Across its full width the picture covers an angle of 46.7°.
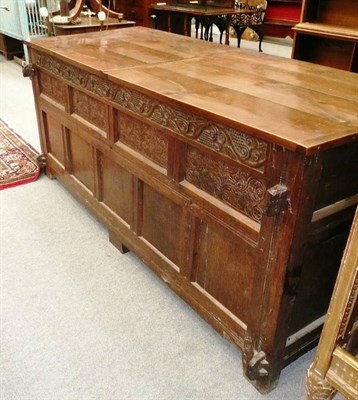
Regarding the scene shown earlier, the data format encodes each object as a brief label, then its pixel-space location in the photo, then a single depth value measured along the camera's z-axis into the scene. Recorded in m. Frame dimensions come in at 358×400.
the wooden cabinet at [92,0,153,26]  5.62
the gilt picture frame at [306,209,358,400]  0.94
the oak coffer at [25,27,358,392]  1.07
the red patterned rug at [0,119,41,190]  2.62
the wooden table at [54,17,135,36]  3.58
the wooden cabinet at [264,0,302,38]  7.07
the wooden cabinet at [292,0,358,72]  2.67
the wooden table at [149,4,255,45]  5.22
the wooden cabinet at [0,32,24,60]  5.60
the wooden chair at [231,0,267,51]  5.84
